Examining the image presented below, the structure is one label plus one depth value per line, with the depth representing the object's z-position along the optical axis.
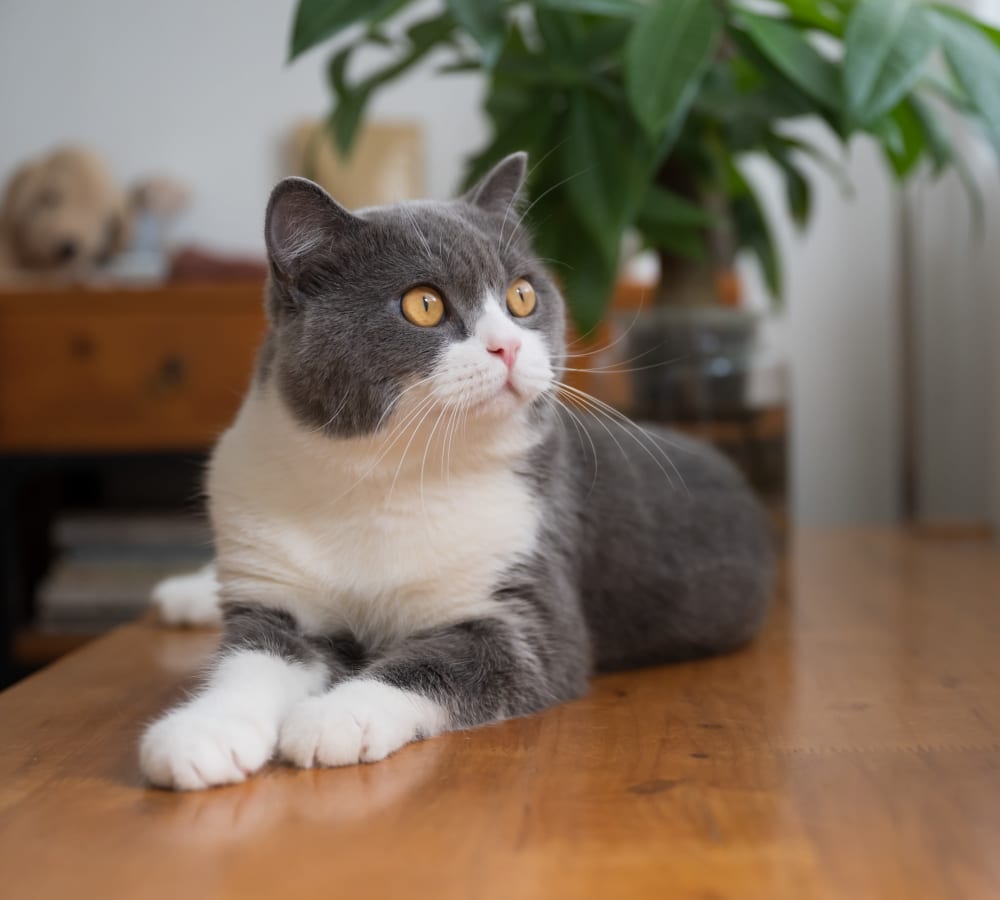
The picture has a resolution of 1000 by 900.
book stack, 2.38
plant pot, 1.84
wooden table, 0.64
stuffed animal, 2.57
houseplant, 1.32
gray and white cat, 0.96
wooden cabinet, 2.35
